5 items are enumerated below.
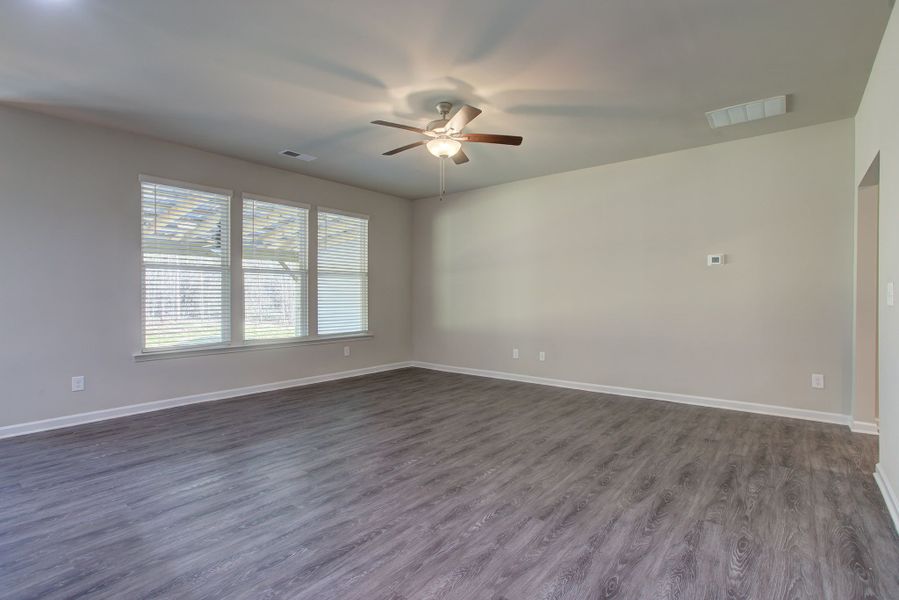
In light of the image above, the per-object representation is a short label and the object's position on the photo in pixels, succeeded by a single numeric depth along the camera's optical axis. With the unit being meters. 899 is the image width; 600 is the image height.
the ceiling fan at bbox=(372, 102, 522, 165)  3.30
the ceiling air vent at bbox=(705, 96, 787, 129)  3.61
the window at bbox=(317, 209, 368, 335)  6.10
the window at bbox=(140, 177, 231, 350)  4.54
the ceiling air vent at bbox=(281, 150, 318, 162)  4.92
